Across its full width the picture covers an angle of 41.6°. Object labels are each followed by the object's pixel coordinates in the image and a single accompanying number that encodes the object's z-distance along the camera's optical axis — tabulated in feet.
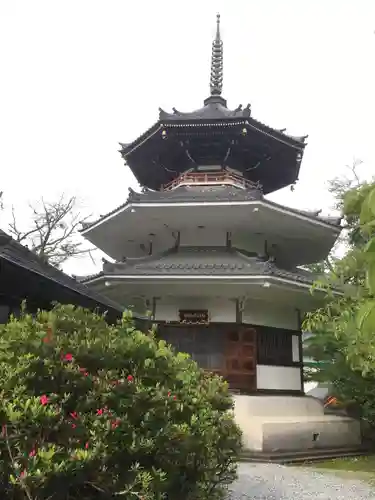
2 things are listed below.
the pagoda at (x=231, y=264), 37.11
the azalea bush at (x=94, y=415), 9.91
